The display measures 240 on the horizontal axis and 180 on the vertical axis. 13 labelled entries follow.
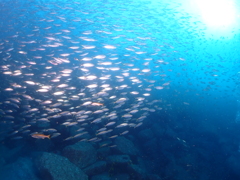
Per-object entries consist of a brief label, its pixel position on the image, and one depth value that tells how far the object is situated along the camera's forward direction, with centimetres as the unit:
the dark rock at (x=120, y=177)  705
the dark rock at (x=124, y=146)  851
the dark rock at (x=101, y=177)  675
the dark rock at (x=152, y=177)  749
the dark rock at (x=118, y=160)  753
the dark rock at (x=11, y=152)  718
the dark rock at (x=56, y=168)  580
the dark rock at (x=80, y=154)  712
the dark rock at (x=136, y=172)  722
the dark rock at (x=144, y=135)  1091
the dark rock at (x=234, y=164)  1040
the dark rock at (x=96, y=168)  692
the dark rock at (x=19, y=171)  612
